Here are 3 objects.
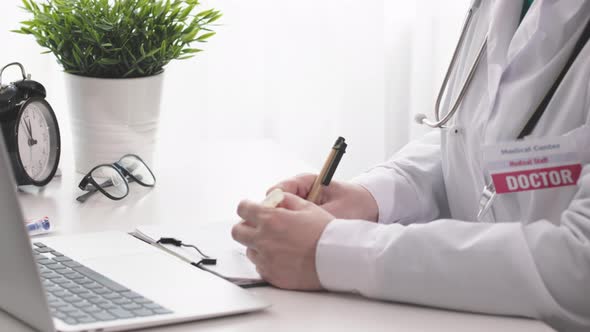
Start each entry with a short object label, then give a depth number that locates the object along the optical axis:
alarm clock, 1.68
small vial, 1.53
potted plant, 1.71
